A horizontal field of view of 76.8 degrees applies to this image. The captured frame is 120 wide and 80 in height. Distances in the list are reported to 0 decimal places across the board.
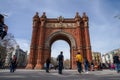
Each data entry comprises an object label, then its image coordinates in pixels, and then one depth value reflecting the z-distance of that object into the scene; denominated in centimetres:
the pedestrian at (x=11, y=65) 844
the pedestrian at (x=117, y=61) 815
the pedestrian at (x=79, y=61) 700
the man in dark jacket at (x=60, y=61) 683
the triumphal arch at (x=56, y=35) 1521
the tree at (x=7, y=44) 2024
